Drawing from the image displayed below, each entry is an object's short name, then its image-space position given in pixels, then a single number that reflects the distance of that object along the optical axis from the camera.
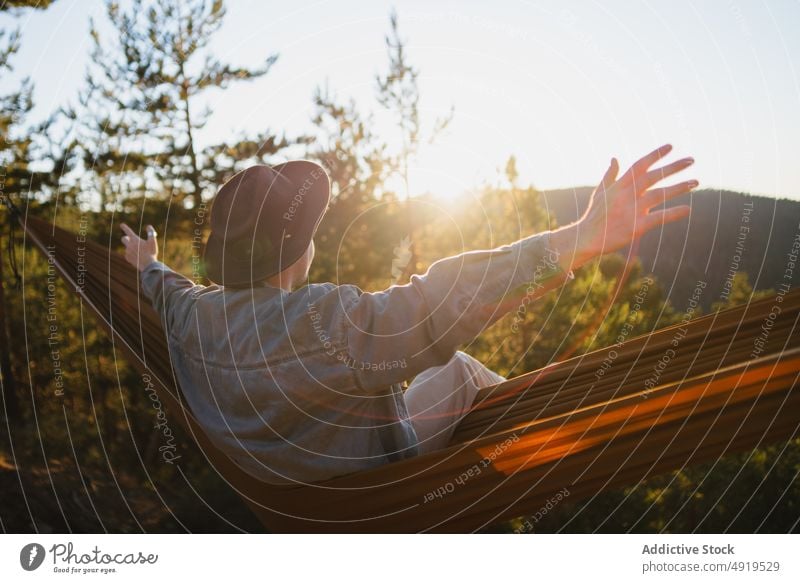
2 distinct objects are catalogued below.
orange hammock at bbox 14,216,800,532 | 1.36
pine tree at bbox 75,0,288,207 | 6.26
